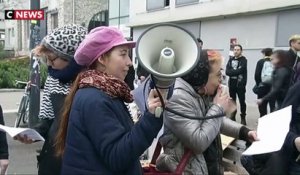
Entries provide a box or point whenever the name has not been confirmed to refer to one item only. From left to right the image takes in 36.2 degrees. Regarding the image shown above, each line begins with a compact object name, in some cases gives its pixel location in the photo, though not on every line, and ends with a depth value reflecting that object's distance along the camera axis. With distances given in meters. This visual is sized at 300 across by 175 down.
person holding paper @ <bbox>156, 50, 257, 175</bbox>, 2.58
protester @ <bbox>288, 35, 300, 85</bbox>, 7.17
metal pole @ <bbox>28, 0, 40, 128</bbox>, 8.30
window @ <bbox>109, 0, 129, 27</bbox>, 27.39
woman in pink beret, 1.99
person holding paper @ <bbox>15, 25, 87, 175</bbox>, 2.84
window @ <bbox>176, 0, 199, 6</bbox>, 19.22
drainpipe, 38.31
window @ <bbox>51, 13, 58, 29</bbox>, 41.39
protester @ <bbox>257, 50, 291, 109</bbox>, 7.25
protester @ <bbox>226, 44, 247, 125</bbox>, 10.15
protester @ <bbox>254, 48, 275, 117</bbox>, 8.47
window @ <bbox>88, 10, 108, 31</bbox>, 30.01
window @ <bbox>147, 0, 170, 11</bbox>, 21.95
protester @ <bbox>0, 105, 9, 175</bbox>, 3.24
